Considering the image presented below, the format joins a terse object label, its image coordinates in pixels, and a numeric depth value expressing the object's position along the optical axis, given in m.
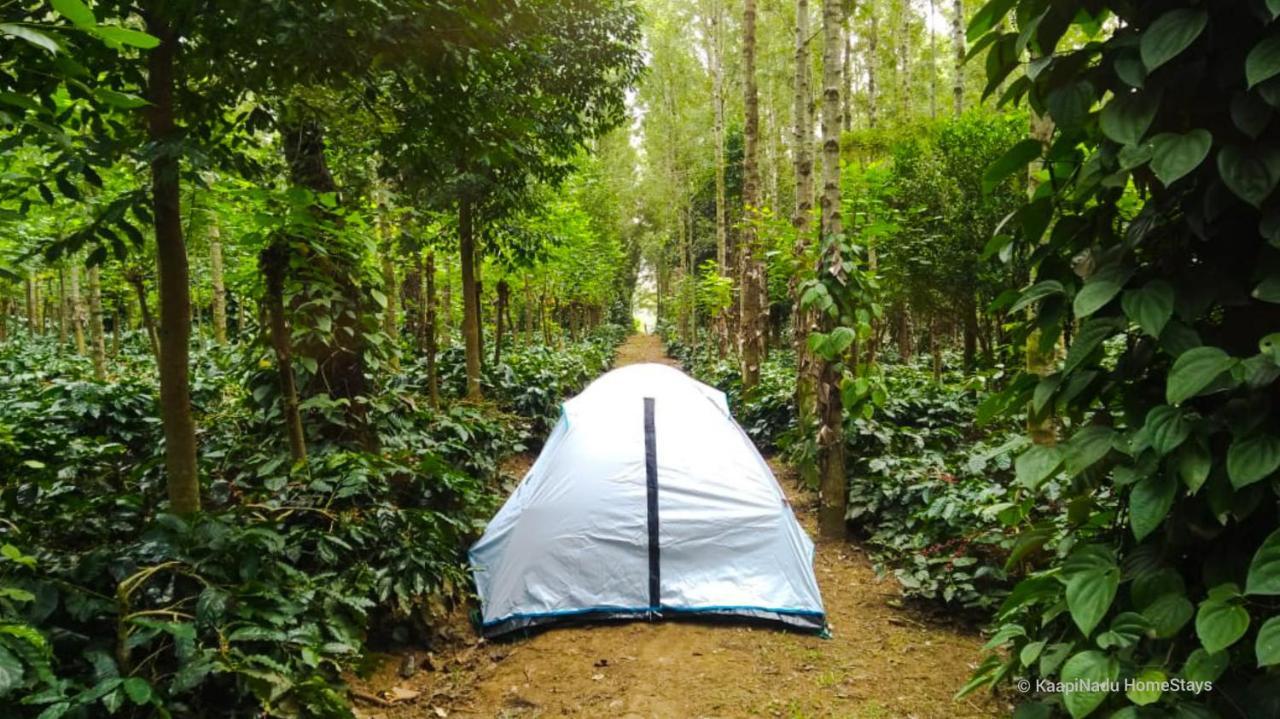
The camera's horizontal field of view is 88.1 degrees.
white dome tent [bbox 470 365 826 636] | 4.21
